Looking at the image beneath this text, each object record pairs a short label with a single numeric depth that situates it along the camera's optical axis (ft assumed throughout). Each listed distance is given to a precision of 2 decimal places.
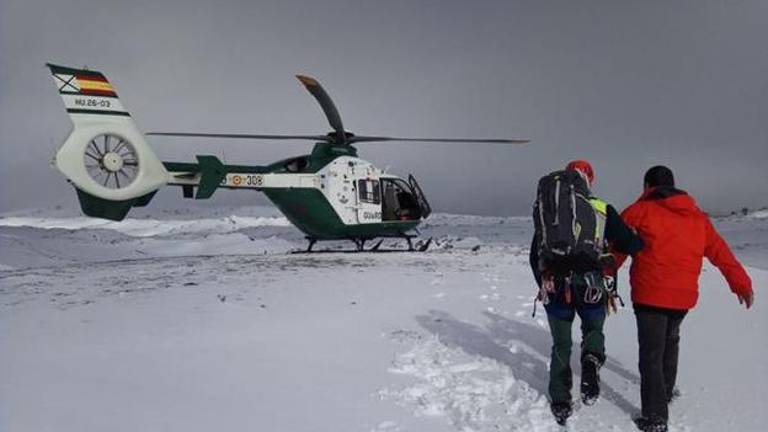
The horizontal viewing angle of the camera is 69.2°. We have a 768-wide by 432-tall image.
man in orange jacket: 13.52
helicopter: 42.70
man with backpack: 13.60
